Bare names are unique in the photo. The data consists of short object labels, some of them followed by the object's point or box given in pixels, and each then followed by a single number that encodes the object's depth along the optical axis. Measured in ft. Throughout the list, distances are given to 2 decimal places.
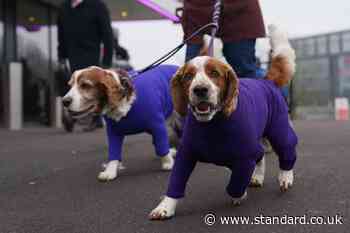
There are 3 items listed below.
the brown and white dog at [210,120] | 9.40
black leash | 13.53
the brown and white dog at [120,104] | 13.75
